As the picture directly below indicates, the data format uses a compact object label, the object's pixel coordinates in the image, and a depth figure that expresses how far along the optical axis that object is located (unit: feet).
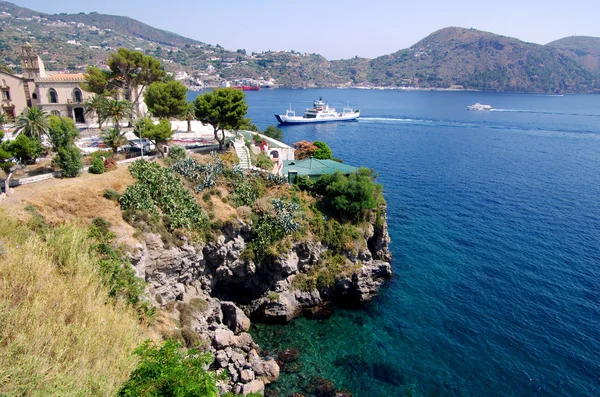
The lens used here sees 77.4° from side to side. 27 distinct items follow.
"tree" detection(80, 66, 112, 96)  155.12
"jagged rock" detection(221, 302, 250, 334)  99.80
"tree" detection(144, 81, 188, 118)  146.36
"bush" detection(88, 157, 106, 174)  107.04
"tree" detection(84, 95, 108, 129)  131.46
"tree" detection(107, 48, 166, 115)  158.20
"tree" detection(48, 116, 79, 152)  108.68
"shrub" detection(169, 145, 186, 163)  123.75
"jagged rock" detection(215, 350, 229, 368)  83.66
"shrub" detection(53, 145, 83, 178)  101.40
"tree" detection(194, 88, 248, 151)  139.64
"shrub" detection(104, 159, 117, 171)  110.40
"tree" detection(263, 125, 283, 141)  250.37
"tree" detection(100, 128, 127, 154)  123.24
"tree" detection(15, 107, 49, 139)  104.42
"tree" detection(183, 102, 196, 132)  168.53
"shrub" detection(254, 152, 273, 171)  141.79
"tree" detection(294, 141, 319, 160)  189.06
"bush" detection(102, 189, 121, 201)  95.14
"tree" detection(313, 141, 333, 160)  185.11
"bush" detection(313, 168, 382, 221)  125.70
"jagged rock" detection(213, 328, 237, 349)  89.51
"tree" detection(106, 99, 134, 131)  130.41
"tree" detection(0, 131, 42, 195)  90.33
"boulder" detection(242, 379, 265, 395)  78.64
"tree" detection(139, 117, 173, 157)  123.24
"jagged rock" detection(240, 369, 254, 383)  81.46
